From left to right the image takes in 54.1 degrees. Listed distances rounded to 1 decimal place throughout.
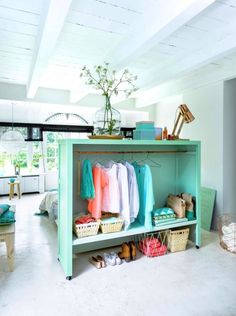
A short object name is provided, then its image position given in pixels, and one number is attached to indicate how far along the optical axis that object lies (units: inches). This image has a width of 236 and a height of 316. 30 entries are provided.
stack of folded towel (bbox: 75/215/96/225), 101.3
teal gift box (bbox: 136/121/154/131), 116.2
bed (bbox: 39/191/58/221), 164.9
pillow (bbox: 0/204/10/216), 114.6
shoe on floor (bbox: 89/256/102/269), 104.9
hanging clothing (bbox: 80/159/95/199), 100.3
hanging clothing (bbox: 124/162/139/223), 107.7
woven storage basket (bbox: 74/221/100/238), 99.1
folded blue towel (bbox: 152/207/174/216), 117.0
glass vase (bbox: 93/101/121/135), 110.0
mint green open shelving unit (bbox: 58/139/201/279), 95.7
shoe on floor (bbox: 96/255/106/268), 105.6
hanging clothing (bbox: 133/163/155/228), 109.9
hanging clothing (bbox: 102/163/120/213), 103.3
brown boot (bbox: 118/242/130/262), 110.7
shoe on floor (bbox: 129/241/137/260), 111.9
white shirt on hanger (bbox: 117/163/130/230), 104.5
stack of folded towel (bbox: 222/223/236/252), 120.0
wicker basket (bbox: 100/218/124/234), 104.1
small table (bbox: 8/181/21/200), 245.0
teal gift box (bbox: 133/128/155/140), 114.7
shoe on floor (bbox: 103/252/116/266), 107.0
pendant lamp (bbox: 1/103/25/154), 241.8
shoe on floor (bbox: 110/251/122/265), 107.7
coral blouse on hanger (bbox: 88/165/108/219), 101.7
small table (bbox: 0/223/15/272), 100.7
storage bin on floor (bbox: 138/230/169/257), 115.6
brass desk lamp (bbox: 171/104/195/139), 123.5
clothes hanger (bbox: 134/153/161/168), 127.8
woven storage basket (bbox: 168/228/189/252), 119.6
